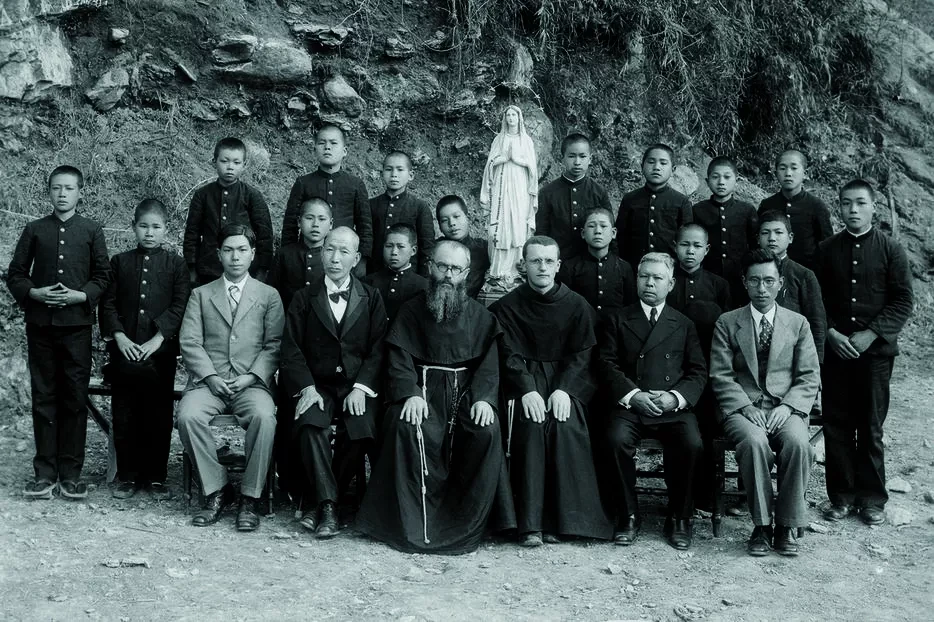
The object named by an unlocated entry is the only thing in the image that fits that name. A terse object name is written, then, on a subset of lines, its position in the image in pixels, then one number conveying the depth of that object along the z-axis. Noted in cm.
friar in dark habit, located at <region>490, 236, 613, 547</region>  541
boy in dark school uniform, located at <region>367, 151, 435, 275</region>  724
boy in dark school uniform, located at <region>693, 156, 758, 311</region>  713
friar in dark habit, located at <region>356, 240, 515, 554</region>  530
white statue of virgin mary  826
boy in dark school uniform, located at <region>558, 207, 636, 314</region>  663
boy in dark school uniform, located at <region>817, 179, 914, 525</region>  597
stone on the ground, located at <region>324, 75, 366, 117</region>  1087
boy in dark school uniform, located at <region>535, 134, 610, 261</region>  734
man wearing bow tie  550
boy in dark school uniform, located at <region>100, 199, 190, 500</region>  599
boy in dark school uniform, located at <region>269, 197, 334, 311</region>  652
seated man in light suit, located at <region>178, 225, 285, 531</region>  557
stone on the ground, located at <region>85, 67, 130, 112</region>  995
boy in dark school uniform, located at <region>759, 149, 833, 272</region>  693
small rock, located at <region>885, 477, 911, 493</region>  640
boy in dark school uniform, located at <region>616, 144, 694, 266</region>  720
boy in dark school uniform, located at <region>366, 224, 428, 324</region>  649
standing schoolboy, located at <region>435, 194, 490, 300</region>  690
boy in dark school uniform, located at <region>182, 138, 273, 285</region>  689
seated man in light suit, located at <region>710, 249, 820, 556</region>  522
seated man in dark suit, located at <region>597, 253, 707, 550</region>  543
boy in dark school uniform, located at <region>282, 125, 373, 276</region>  706
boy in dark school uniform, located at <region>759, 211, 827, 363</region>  600
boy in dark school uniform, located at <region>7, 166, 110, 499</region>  583
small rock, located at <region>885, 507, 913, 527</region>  577
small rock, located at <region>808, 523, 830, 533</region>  564
